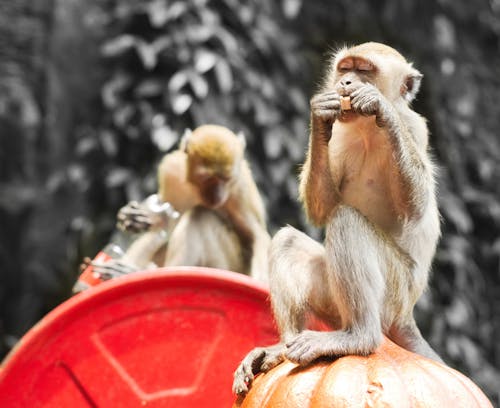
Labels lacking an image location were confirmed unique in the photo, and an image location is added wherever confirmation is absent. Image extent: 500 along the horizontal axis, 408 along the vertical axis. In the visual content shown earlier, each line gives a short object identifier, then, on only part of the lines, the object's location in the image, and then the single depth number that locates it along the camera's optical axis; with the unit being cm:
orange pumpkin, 491
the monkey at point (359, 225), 555
